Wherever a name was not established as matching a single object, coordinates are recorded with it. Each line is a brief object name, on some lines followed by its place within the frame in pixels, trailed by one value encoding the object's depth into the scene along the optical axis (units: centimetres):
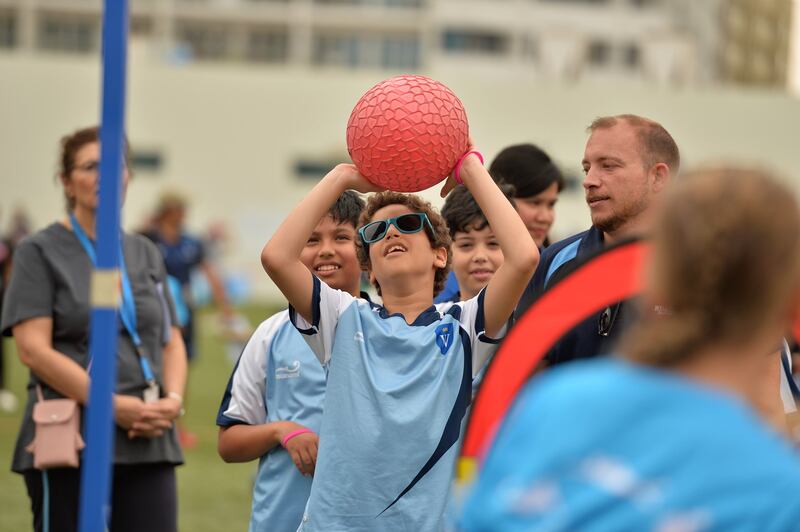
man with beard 629
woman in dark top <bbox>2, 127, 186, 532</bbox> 735
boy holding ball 546
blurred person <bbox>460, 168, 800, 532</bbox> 272
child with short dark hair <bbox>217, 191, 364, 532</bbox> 641
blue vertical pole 445
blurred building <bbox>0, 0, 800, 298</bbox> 6064
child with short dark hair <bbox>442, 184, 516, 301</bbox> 780
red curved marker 391
